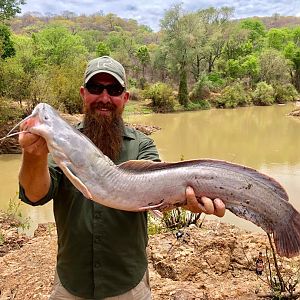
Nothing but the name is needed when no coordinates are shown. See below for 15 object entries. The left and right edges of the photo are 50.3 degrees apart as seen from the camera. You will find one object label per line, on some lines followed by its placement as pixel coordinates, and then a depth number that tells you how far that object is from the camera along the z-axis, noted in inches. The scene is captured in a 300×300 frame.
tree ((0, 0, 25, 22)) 734.7
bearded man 63.9
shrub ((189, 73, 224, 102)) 1125.7
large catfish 55.3
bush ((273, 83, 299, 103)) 1239.6
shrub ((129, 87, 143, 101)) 1100.1
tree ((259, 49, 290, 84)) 1313.7
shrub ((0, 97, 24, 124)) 532.5
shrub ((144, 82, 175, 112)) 991.9
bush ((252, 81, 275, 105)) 1179.8
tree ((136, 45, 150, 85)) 1473.7
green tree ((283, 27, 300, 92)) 1453.2
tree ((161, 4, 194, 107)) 1125.7
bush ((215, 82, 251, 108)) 1121.9
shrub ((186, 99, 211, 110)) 1058.3
